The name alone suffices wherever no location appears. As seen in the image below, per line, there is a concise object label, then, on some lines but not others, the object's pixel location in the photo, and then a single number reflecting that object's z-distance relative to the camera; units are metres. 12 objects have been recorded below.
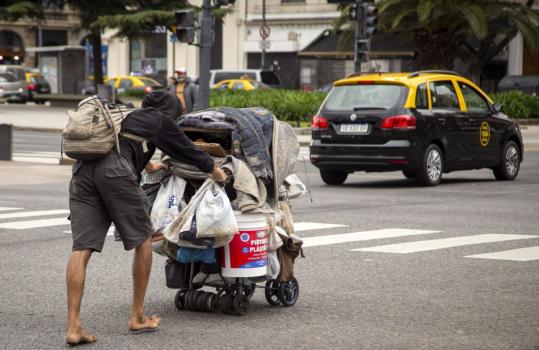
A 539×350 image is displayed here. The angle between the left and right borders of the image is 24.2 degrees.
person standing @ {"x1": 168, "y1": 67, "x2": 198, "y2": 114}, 23.70
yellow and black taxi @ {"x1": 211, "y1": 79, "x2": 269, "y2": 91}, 44.30
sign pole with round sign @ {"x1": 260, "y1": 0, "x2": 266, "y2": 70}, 58.74
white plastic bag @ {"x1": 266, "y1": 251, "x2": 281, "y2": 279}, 8.16
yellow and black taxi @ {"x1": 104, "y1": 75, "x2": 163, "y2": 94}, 51.25
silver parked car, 55.97
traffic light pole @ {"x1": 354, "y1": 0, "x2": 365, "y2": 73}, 26.78
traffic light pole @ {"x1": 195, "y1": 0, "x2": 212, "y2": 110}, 23.52
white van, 50.25
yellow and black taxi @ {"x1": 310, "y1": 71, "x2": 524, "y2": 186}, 17.77
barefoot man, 7.24
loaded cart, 7.76
